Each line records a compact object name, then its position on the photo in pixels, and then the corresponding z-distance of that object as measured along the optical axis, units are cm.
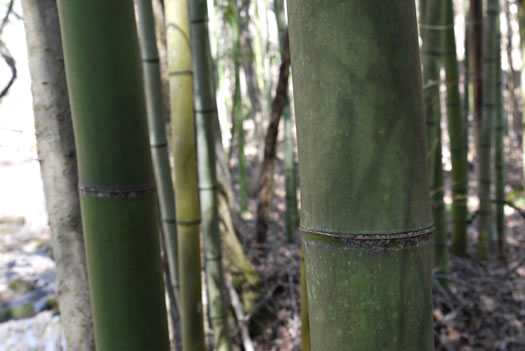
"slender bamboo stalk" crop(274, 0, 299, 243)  375
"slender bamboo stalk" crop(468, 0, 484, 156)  387
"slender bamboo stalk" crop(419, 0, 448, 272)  253
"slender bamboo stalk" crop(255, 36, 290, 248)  290
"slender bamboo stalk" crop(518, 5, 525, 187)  369
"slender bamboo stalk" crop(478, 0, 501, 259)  341
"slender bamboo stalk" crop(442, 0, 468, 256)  328
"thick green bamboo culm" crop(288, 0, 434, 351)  48
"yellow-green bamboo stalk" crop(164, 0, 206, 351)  121
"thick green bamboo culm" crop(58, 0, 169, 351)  72
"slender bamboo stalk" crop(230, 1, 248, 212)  376
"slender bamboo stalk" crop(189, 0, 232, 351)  147
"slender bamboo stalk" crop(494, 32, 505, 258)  372
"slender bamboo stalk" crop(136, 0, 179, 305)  139
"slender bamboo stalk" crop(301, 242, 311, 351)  89
